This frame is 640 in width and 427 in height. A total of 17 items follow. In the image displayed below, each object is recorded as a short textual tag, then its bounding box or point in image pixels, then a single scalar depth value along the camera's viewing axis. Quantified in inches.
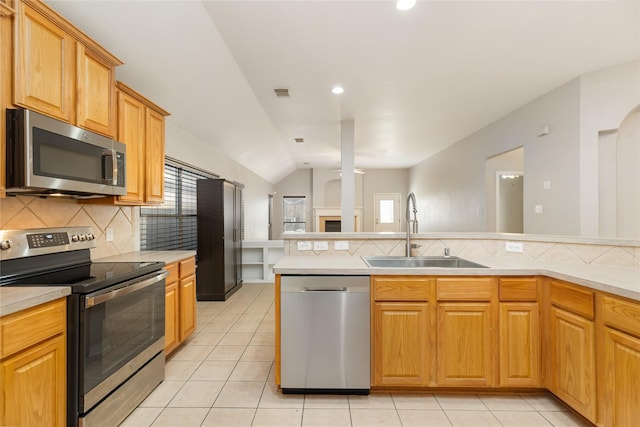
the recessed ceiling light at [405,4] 78.1
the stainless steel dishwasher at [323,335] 79.9
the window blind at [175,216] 128.8
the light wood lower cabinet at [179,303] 97.8
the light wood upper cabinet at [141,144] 90.0
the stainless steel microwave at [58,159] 57.9
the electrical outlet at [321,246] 105.6
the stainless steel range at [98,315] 59.9
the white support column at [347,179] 171.1
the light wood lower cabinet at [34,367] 47.9
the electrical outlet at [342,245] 105.3
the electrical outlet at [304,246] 105.8
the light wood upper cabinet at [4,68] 55.9
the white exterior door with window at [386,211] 383.6
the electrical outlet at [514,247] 98.3
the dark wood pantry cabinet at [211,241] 168.6
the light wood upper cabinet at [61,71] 59.1
